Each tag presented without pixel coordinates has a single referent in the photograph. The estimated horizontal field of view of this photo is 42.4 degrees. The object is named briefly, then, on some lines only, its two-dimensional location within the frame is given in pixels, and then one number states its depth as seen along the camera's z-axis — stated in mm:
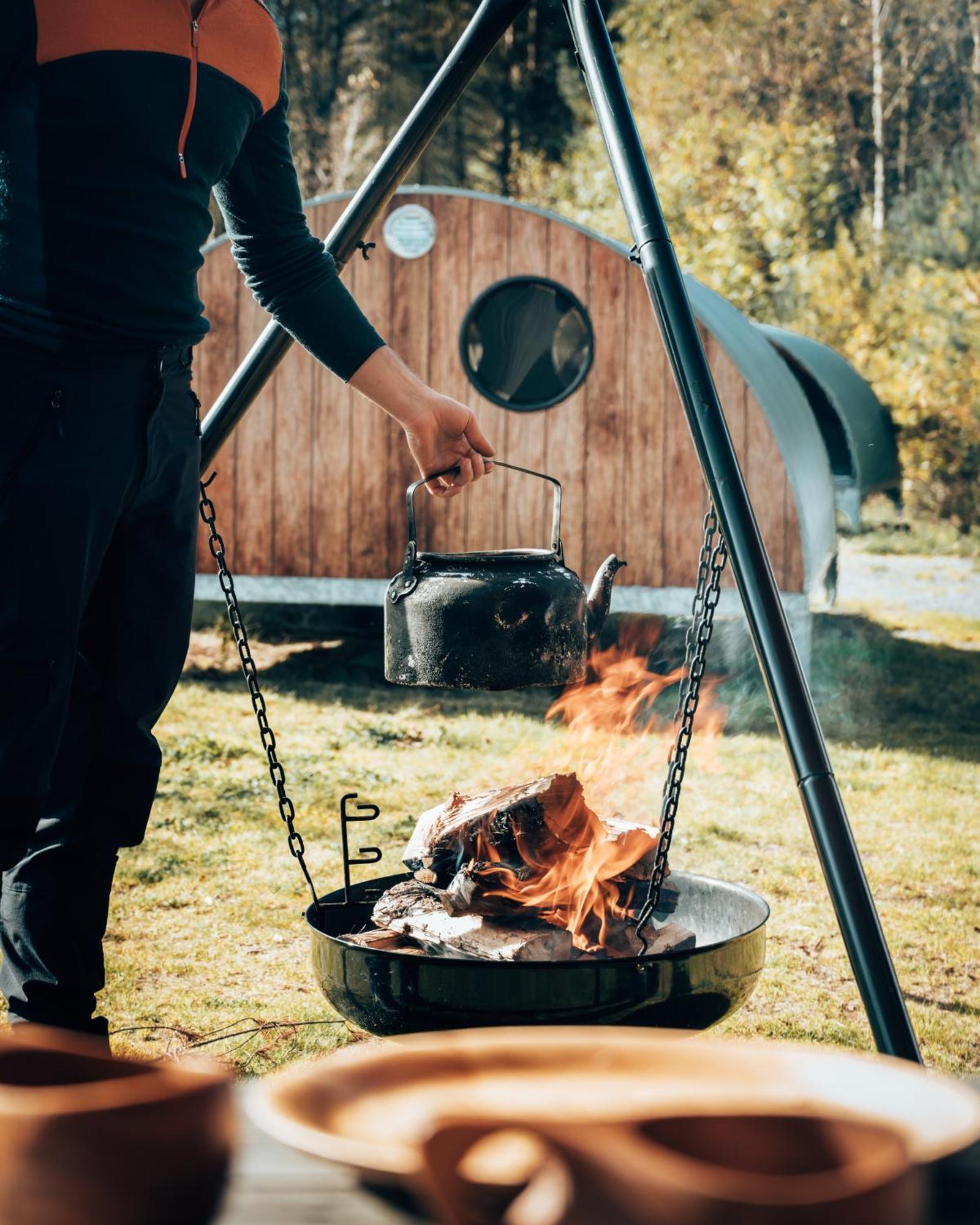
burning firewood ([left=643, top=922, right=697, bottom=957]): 2615
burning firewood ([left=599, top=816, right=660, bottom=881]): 2746
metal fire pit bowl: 2205
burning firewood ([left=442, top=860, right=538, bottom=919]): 2617
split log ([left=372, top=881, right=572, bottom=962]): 2494
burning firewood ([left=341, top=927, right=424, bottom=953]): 2607
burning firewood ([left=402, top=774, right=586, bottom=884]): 2693
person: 1917
